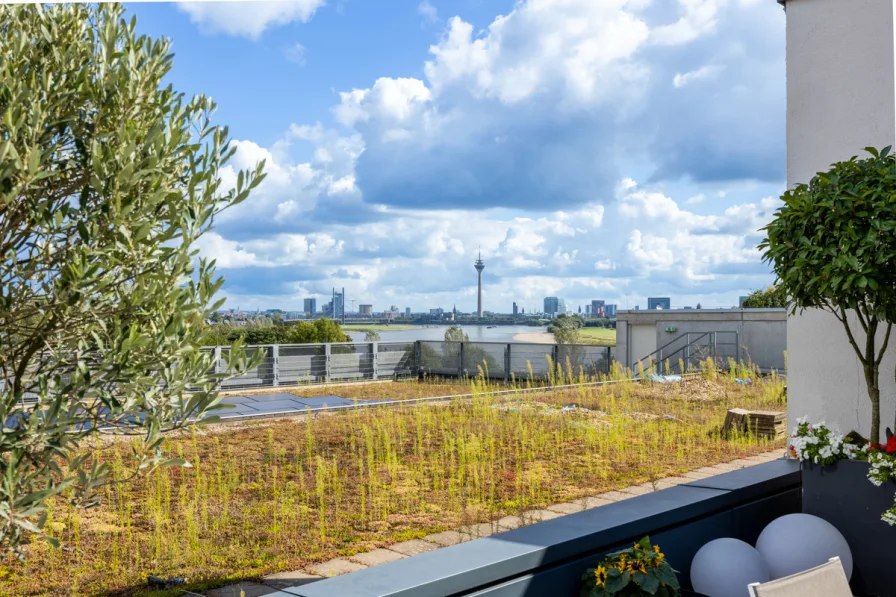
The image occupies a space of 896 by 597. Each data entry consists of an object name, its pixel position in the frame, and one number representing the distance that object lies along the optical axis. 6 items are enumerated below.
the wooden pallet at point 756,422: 8.09
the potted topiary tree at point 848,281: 3.50
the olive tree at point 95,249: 1.92
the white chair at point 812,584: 2.13
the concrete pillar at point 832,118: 4.19
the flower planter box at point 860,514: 3.59
